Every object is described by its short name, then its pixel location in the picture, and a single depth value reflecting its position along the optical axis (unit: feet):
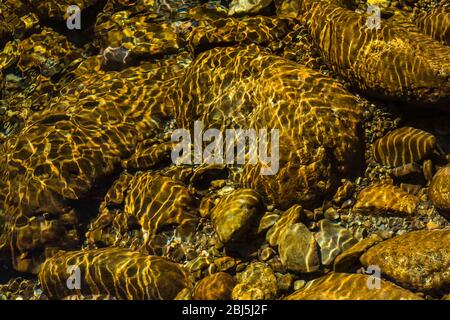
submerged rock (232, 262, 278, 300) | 17.11
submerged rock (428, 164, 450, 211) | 17.16
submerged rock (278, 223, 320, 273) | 17.25
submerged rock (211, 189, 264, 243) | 18.22
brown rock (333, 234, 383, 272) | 16.99
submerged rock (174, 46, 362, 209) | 18.72
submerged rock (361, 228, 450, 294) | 15.46
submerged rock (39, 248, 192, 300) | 18.01
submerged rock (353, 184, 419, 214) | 18.13
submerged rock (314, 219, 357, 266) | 17.46
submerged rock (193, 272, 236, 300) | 17.22
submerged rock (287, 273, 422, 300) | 15.01
